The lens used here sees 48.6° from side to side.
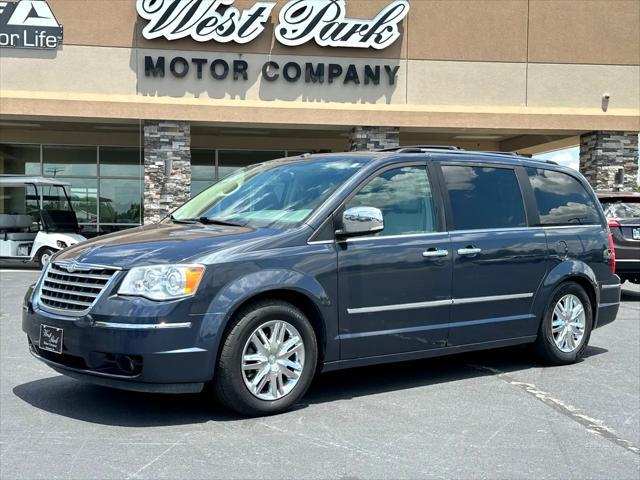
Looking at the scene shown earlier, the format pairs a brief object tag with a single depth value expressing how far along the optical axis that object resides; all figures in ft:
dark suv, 35.96
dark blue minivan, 14.70
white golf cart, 54.85
